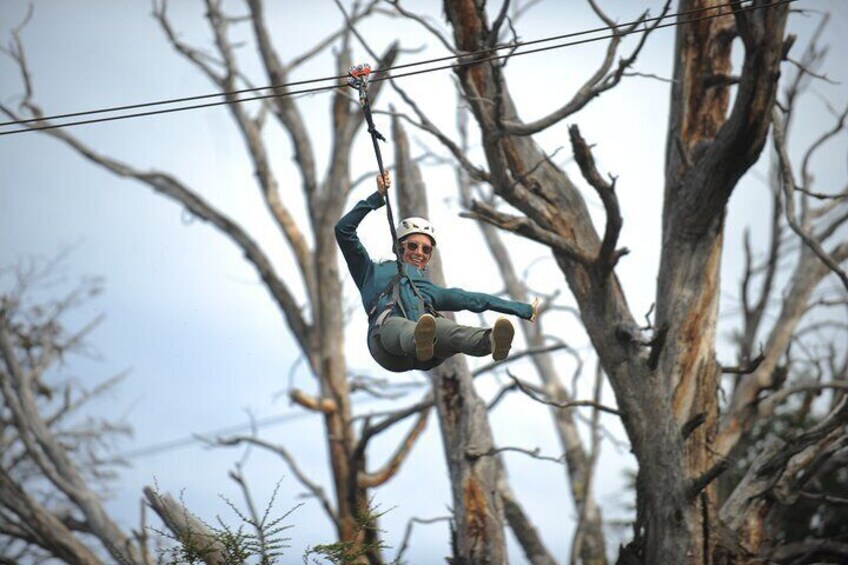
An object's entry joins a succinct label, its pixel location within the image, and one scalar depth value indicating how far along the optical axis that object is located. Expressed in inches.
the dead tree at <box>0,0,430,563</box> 1444.4
